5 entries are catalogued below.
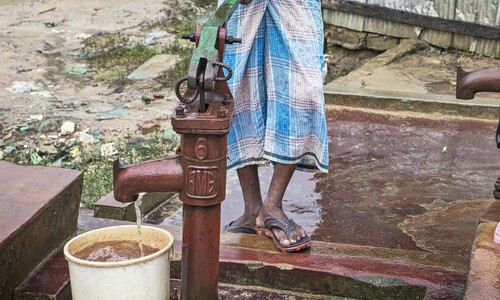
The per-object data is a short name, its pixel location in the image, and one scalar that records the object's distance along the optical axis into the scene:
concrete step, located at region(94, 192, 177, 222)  3.67
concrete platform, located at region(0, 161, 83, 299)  2.60
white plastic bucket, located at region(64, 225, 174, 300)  2.17
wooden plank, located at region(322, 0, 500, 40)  7.36
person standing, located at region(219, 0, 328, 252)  3.16
